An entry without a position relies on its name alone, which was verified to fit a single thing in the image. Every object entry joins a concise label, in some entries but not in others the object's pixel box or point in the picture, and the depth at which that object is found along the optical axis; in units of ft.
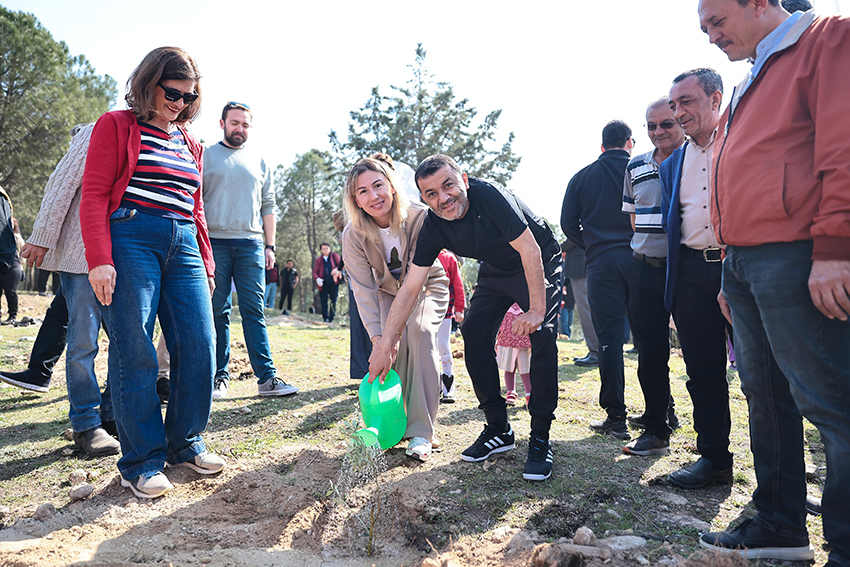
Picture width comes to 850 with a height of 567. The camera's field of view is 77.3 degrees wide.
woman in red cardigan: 7.98
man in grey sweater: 14.07
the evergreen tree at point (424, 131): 75.51
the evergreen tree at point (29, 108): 60.95
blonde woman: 10.42
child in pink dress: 14.62
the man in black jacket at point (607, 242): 11.87
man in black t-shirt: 9.04
